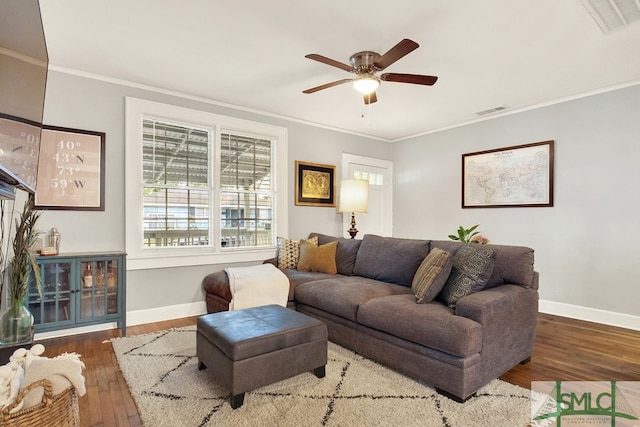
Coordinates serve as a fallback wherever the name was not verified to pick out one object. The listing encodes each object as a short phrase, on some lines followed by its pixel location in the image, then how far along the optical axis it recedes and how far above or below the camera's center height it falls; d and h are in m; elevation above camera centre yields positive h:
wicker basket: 1.17 -0.73
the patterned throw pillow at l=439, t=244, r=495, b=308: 2.33 -0.45
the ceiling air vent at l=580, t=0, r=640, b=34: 2.16 +1.35
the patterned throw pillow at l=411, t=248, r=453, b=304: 2.44 -0.48
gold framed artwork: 4.75 +0.42
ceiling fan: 2.49 +1.12
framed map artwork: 4.06 +0.47
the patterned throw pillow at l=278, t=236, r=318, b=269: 4.13 -0.50
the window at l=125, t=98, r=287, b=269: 3.52 +0.32
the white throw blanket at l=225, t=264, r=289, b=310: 3.23 -0.75
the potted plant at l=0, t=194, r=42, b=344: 2.18 -0.50
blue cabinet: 2.78 -0.69
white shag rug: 1.80 -1.12
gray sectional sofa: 2.02 -0.74
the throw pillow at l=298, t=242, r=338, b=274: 3.88 -0.54
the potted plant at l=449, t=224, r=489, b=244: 3.86 -0.30
